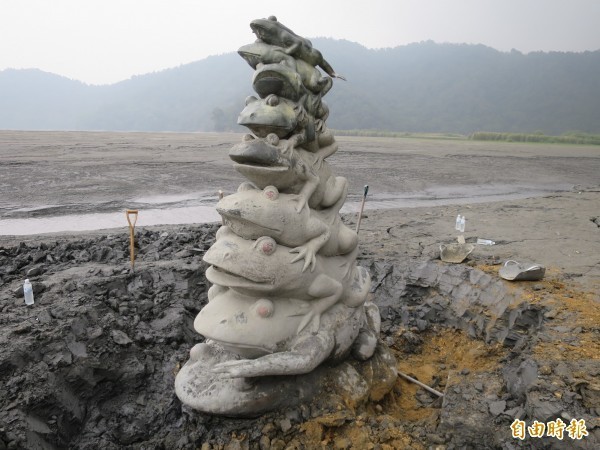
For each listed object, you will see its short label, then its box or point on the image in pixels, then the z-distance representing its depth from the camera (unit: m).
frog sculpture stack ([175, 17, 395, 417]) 3.64
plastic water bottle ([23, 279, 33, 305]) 4.70
